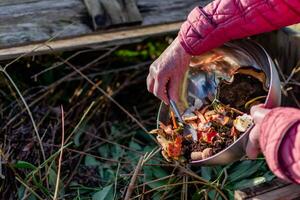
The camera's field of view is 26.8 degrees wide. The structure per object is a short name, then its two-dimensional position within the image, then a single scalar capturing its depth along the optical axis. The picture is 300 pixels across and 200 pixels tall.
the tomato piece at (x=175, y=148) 1.02
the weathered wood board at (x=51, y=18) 1.21
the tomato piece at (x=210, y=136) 1.02
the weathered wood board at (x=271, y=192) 0.92
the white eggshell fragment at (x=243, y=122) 0.95
